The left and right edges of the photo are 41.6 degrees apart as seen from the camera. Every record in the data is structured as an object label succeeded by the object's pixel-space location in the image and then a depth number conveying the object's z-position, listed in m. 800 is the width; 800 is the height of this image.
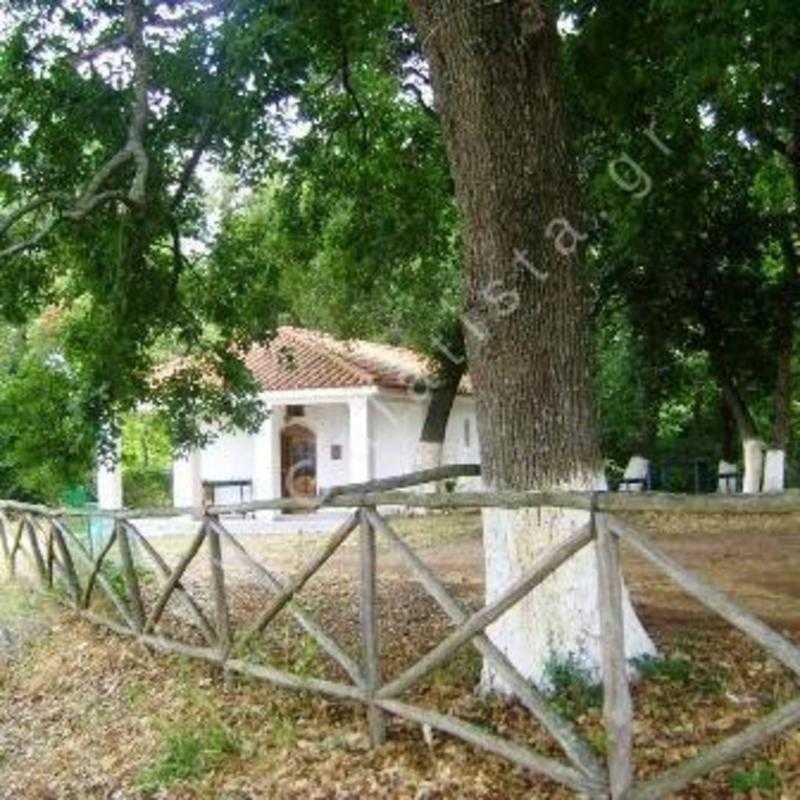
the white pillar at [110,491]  27.56
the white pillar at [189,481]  26.23
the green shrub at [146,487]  30.62
